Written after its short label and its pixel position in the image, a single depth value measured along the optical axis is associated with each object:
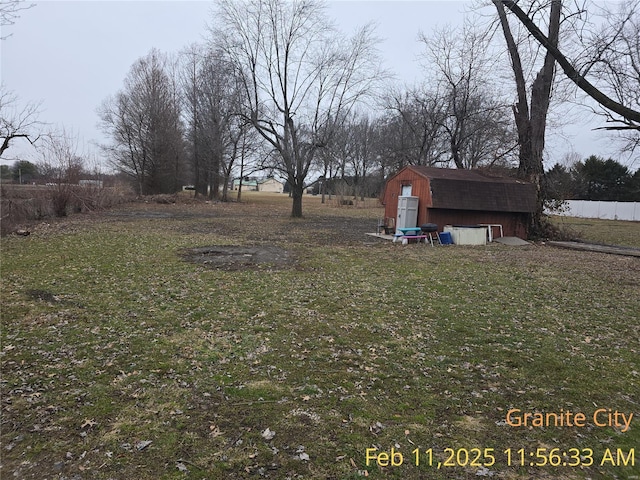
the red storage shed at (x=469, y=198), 14.99
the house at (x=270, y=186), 115.62
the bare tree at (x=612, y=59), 6.86
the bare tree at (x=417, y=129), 28.71
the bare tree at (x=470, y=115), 22.67
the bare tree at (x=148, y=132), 37.56
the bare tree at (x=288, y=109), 22.53
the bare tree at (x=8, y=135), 14.11
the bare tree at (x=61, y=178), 19.81
